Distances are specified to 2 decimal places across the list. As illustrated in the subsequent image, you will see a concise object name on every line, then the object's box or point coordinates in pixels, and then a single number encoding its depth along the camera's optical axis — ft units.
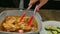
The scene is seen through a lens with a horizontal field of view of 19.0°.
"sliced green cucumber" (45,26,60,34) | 3.60
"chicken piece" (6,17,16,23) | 2.89
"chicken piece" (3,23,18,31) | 2.63
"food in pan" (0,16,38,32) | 2.66
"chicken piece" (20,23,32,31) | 2.64
